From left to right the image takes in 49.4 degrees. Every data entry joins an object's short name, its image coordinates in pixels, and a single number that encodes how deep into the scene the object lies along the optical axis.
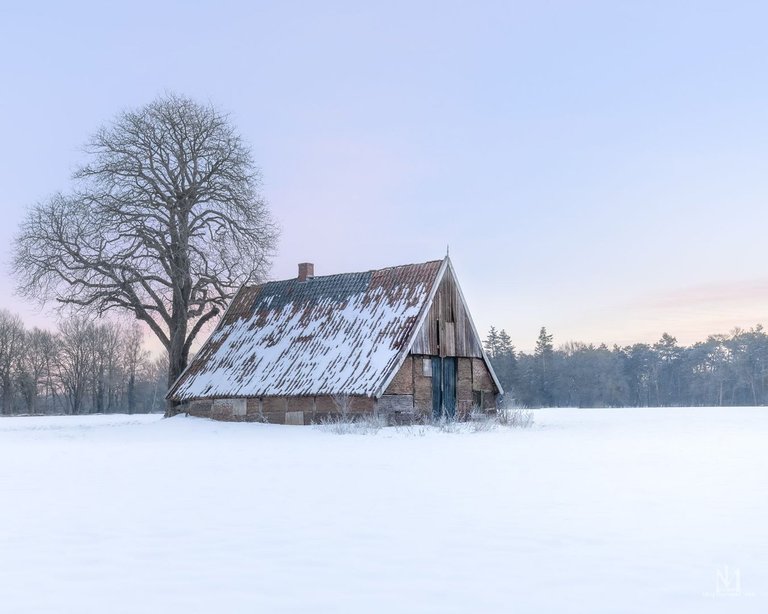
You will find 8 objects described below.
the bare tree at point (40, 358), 77.71
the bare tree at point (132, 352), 86.81
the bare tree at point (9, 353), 71.56
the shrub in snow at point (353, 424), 26.67
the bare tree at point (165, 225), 37.94
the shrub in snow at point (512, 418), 31.25
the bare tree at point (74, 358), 78.69
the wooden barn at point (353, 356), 30.30
